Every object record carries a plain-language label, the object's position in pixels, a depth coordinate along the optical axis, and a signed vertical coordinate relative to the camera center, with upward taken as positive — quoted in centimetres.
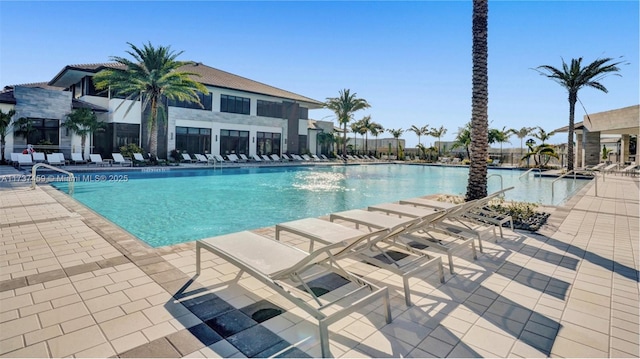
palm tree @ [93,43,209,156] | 2030 +530
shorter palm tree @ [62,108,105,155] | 1914 +238
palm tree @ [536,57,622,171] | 1975 +575
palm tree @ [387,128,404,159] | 4468 +469
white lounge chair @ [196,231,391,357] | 272 -91
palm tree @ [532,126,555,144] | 3412 +356
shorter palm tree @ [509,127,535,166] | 3825 +432
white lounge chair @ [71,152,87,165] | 1948 +36
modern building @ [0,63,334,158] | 1995 +358
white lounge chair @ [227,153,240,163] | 2792 +69
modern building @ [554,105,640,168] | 1833 +277
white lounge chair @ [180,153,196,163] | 2486 +56
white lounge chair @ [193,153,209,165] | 2530 +52
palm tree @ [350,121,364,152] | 4303 +507
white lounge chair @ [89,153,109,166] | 2002 +27
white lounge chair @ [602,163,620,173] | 2422 +25
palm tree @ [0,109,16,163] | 1788 +212
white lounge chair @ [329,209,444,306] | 361 -98
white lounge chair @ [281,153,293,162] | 3164 +90
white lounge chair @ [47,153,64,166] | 1805 +22
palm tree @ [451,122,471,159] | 3659 +340
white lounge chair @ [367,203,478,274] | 440 -94
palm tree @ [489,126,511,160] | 3656 +374
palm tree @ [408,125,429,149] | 4444 +506
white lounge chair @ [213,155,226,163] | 2634 +63
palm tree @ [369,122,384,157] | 4291 +496
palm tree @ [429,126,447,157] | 4366 +476
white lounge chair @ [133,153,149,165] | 2105 +38
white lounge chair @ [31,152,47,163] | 1808 +36
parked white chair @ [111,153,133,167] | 2039 +24
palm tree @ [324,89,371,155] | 3500 +654
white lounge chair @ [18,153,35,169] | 1755 +19
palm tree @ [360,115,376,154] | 4269 +553
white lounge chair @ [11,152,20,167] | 1779 +24
